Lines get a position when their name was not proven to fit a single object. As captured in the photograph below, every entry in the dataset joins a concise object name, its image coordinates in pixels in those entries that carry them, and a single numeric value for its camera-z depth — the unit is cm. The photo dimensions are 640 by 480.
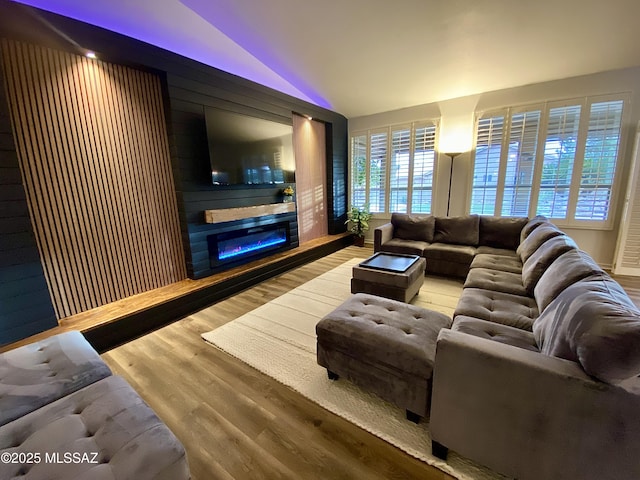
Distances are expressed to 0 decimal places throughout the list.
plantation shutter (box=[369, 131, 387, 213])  546
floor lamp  450
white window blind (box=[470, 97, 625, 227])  366
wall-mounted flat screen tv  325
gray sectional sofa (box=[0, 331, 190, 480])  88
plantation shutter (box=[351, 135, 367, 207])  572
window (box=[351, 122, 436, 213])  504
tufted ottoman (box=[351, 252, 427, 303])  269
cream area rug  143
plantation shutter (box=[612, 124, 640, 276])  334
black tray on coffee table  284
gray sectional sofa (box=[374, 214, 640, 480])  95
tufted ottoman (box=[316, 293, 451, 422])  145
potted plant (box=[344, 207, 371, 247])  568
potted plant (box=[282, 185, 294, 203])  437
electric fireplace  346
